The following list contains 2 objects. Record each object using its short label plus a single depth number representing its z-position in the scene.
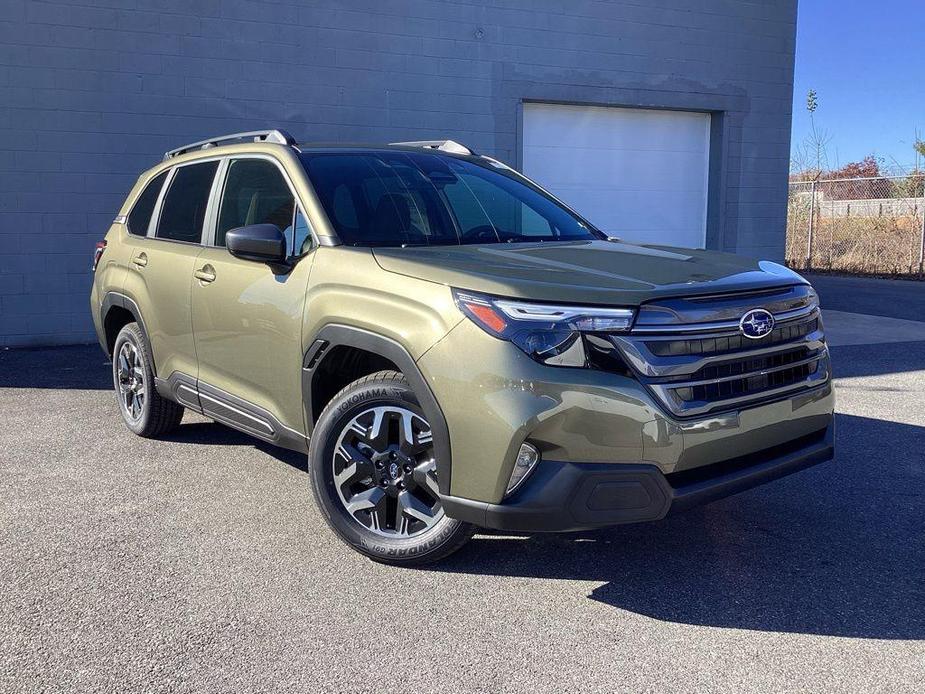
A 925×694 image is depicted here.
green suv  3.12
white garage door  11.73
